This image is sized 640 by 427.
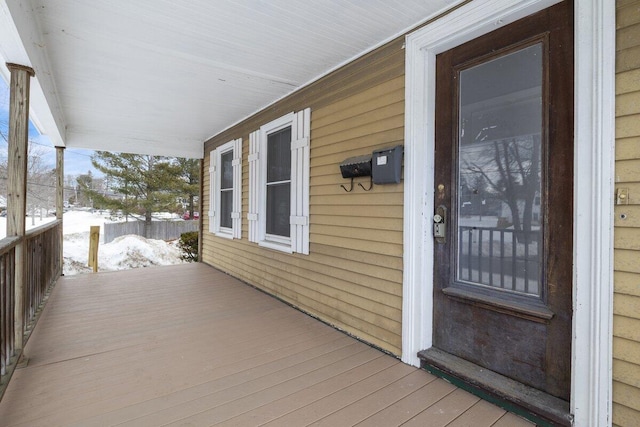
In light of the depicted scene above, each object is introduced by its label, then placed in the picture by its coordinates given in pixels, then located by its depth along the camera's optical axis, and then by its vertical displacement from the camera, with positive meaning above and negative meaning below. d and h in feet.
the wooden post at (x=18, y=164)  6.96 +1.10
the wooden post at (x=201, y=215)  21.53 -0.14
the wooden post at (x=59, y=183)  16.67 +1.59
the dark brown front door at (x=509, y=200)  5.37 +0.31
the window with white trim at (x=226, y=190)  16.03 +1.35
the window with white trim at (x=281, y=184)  11.08 +1.26
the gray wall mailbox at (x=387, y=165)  7.41 +1.23
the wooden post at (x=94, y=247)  21.13 -2.44
